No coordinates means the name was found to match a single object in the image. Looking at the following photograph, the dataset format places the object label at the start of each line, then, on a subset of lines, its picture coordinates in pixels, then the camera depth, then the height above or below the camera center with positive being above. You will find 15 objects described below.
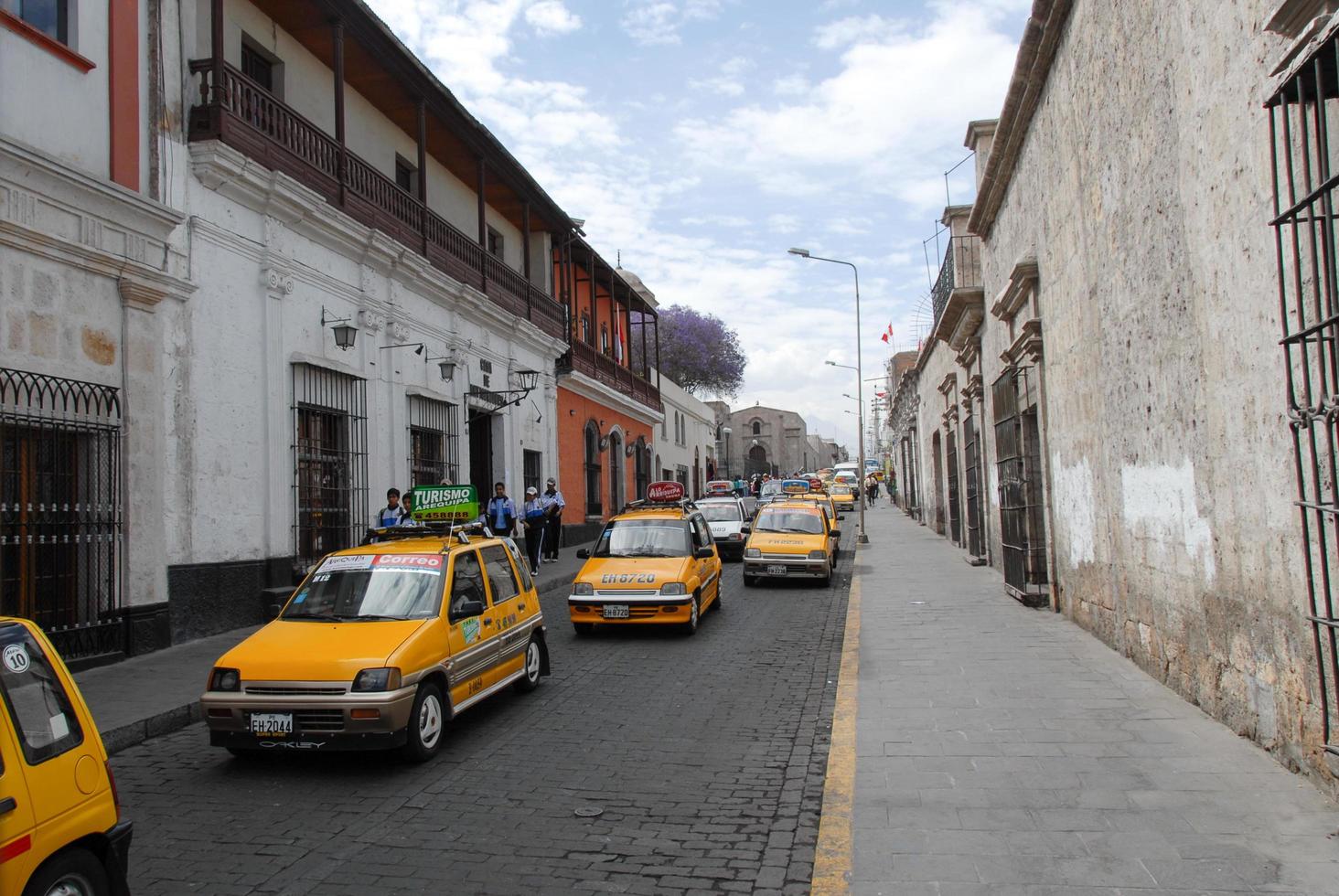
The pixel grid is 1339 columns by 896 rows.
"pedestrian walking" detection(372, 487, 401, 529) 13.16 -0.15
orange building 26.11 +3.02
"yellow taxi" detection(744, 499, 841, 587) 16.61 -1.02
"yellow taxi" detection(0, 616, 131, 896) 3.17 -0.98
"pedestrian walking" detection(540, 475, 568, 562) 19.93 -0.51
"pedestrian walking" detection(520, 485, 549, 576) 19.02 -0.56
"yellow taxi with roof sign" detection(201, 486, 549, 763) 6.12 -1.06
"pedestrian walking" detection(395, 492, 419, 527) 9.80 -0.12
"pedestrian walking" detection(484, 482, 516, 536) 17.30 -0.28
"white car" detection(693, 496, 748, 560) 22.31 -0.79
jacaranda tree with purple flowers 60.16 +9.03
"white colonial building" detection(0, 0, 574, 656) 8.97 +2.43
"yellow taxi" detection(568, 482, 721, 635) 11.39 -1.00
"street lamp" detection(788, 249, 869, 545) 26.78 +2.03
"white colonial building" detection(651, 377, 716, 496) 39.78 +2.38
